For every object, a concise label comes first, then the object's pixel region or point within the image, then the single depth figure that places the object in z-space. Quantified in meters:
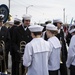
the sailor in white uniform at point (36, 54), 5.21
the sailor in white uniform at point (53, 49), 6.06
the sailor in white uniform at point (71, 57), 5.95
